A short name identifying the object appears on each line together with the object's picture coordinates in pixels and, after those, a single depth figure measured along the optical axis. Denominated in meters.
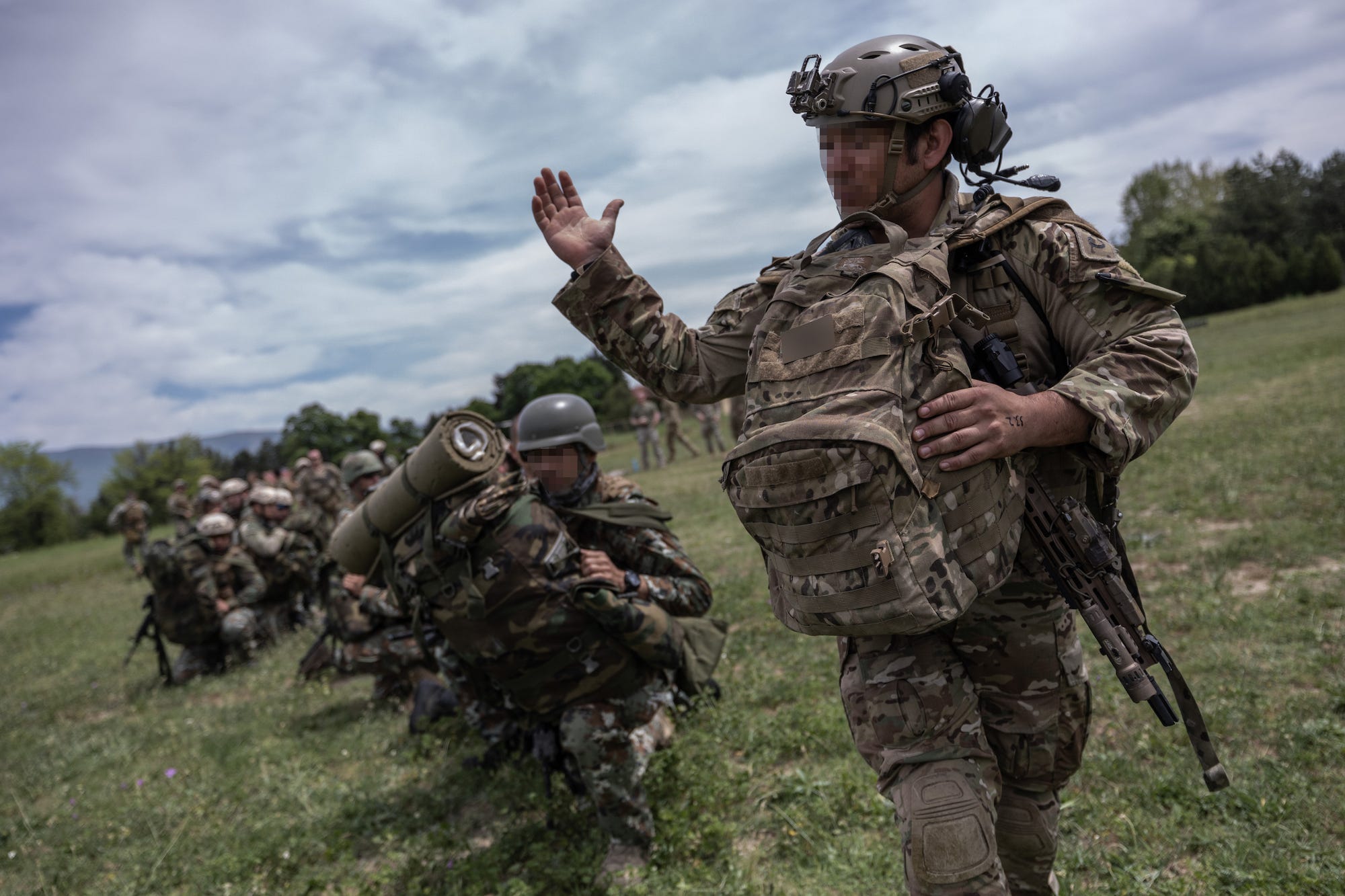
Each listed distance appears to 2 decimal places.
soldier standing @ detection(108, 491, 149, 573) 18.28
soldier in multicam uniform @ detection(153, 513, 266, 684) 9.29
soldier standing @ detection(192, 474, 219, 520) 12.55
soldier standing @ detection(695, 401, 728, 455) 21.06
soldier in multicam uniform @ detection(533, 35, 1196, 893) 1.99
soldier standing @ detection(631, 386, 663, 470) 21.41
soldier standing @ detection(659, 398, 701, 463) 21.31
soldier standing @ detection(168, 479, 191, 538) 15.99
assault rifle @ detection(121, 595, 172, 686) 9.25
